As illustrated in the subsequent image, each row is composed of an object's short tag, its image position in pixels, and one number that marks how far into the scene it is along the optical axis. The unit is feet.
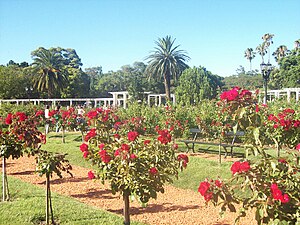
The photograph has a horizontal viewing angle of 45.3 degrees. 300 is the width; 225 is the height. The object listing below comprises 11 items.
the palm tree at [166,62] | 131.34
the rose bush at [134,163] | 14.47
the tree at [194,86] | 125.24
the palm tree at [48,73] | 130.52
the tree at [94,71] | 304.71
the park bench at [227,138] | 33.63
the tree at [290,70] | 116.69
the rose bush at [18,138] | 19.94
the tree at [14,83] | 128.36
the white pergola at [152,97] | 87.81
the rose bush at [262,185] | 9.42
